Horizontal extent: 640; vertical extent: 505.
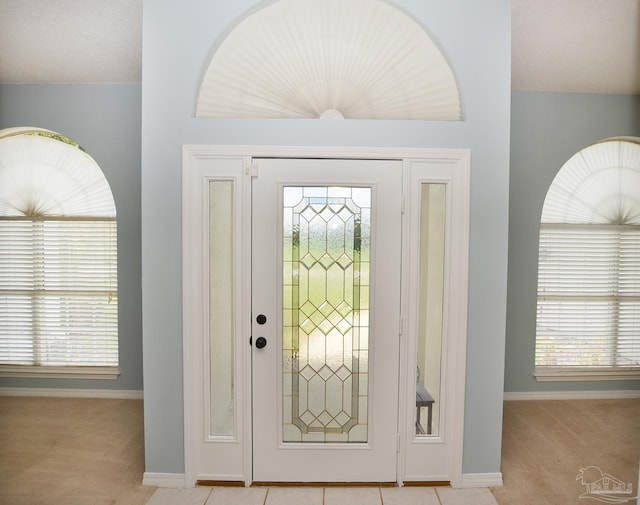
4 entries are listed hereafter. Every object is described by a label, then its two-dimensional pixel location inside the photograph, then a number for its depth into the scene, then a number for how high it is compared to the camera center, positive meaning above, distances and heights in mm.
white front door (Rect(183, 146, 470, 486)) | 2242 -465
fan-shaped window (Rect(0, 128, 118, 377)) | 3471 -227
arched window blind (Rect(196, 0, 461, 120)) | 2242 +1107
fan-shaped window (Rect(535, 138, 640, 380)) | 3520 -237
